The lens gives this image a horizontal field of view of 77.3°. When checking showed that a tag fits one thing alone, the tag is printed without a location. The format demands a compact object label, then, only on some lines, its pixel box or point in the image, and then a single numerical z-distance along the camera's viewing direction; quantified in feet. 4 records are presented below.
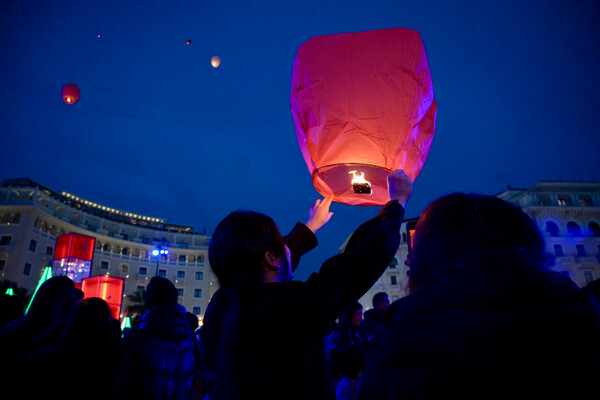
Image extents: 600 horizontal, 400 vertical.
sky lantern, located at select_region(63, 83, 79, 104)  34.52
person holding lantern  4.83
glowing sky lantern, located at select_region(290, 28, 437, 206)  9.28
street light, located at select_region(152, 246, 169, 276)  68.80
